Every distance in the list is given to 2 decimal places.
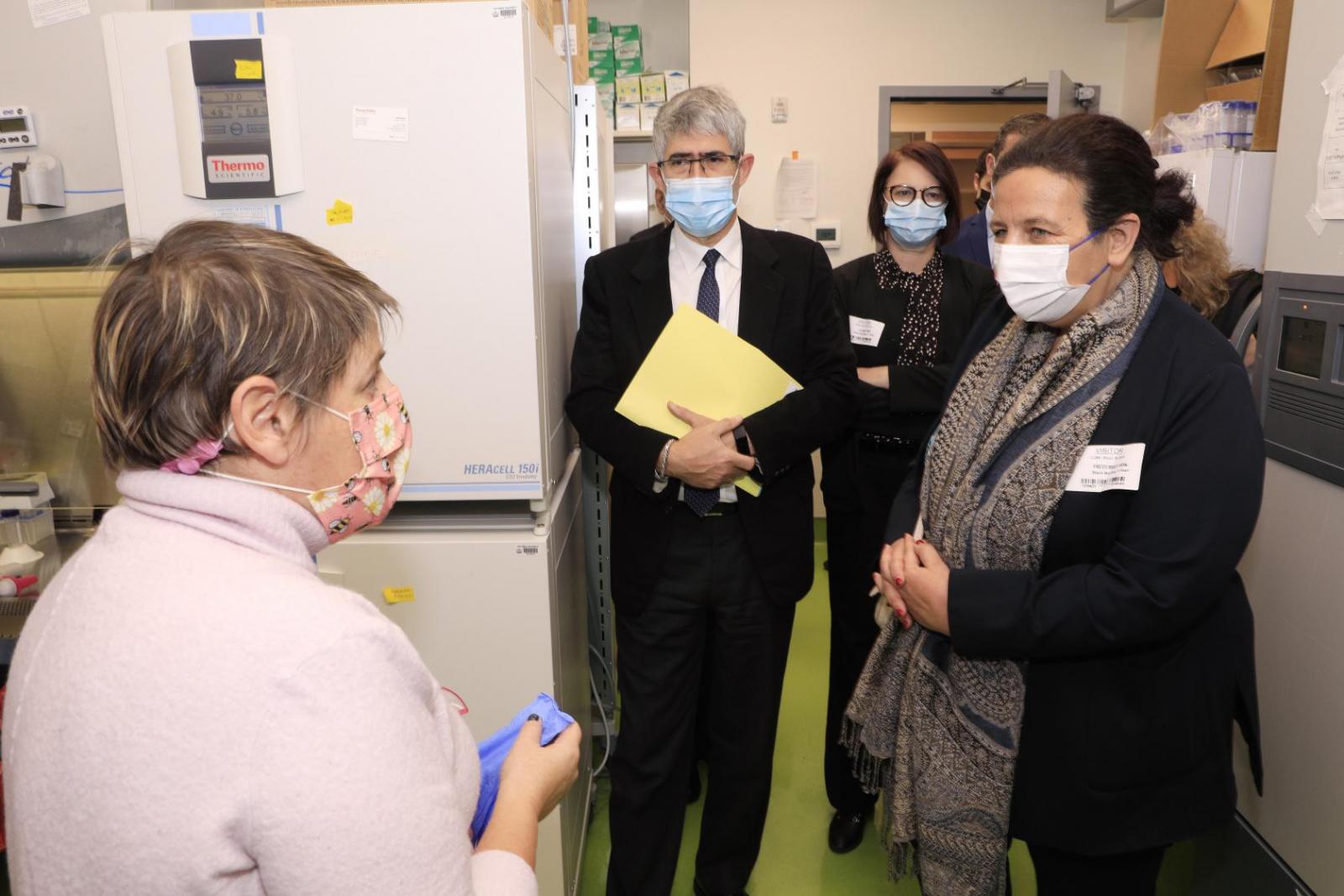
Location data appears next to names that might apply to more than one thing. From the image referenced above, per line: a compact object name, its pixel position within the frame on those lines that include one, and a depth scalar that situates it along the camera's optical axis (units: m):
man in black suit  1.74
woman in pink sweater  0.58
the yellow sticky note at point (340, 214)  1.49
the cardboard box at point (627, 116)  4.23
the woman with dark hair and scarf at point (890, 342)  2.05
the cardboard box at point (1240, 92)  2.60
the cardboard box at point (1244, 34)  2.68
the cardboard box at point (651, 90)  4.28
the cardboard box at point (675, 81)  4.34
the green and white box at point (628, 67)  4.31
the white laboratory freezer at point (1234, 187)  2.34
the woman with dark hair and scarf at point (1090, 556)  1.16
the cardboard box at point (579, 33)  2.10
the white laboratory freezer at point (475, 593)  1.61
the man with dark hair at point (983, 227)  2.37
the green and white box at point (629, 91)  4.27
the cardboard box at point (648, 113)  4.23
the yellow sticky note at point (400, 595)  1.62
